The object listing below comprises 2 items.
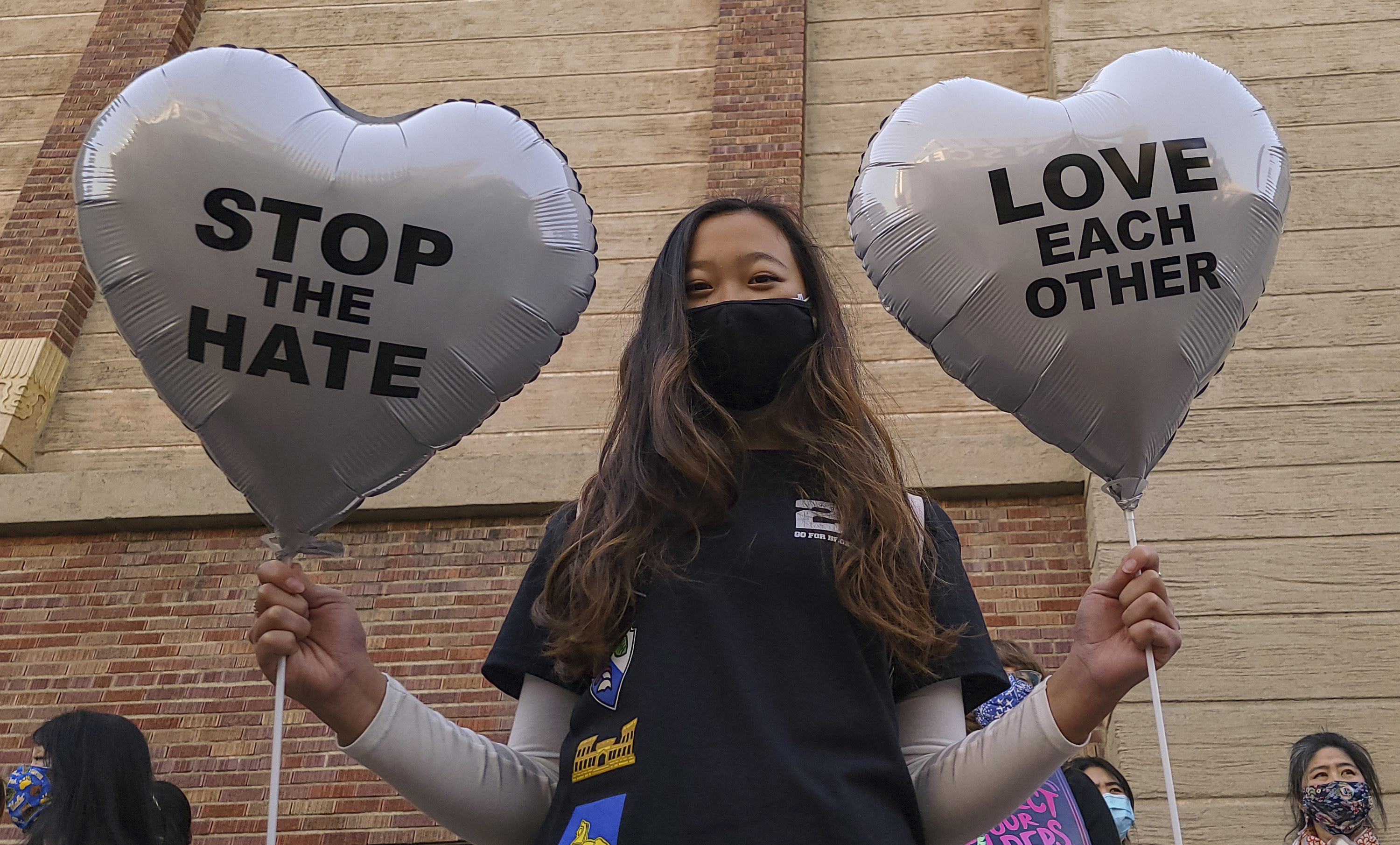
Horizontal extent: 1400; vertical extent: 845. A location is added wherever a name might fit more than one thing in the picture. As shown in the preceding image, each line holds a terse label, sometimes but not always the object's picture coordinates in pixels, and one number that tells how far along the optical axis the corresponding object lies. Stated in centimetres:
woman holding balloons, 156
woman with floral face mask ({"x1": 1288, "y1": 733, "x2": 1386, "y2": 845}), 430
